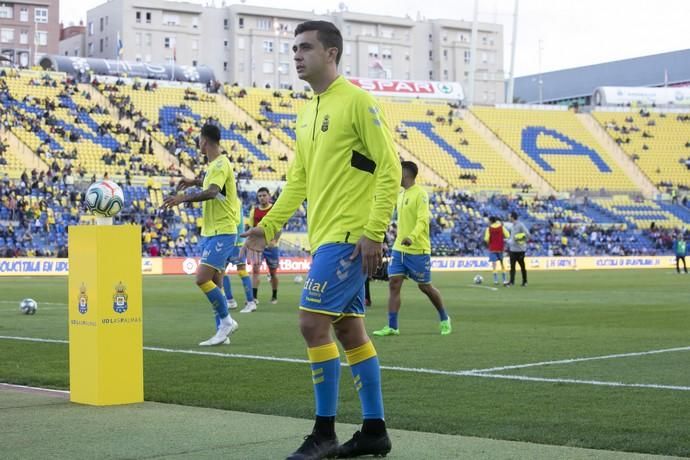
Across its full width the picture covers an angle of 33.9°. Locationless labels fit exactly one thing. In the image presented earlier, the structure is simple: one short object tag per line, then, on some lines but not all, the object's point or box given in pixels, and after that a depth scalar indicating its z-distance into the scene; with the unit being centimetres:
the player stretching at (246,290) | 1986
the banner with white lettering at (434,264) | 4091
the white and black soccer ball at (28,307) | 1886
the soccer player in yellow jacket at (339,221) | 617
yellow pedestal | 832
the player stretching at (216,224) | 1278
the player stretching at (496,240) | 3356
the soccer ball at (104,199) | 843
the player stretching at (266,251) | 2156
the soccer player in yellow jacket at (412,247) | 1428
